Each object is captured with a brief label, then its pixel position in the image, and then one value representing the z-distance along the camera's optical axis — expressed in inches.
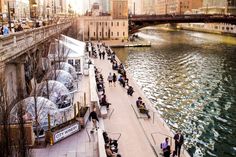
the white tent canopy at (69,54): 1606.3
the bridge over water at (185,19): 4561.5
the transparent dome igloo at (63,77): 1269.7
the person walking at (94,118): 929.5
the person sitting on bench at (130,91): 1483.8
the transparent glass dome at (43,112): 846.1
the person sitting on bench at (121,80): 1659.9
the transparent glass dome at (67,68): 1453.1
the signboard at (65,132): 821.2
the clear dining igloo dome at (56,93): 1040.8
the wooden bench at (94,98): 1088.8
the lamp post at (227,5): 7017.7
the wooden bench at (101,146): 715.2
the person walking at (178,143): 882.1
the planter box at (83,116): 922.7
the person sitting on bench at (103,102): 1209.6
